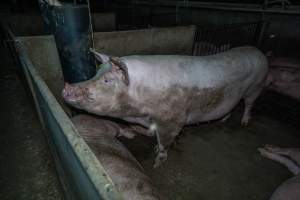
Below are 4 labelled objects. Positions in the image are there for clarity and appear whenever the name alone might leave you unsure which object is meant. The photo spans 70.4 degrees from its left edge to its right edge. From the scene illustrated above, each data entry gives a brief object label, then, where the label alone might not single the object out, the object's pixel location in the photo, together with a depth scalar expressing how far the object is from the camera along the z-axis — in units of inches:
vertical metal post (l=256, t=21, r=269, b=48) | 191.3
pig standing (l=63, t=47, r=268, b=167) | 88.1
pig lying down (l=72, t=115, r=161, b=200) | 73.5
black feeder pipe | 95.6
